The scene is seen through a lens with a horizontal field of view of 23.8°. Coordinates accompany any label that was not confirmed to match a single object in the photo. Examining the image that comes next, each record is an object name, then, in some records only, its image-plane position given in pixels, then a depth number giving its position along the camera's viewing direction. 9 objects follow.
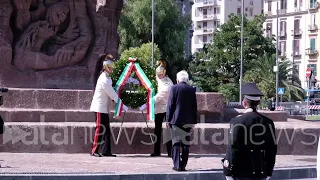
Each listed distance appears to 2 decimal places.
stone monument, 18.00
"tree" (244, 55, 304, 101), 70.00
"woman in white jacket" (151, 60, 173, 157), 14.31
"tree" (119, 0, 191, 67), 61.82
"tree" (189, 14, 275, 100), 68.12
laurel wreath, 15.11
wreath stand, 14.69
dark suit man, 12.47
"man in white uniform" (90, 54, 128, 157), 14.02
